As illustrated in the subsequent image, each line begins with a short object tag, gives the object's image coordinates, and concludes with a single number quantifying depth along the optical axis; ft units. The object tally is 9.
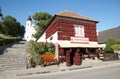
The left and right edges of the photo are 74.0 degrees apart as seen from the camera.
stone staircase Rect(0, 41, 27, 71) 29.69
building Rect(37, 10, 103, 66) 36.08
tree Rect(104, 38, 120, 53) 51.38
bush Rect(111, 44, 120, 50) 52.98
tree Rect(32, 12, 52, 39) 86.15
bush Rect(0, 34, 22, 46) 54.06
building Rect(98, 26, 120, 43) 73.72
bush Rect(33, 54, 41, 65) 32.44
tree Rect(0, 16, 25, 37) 84.52
